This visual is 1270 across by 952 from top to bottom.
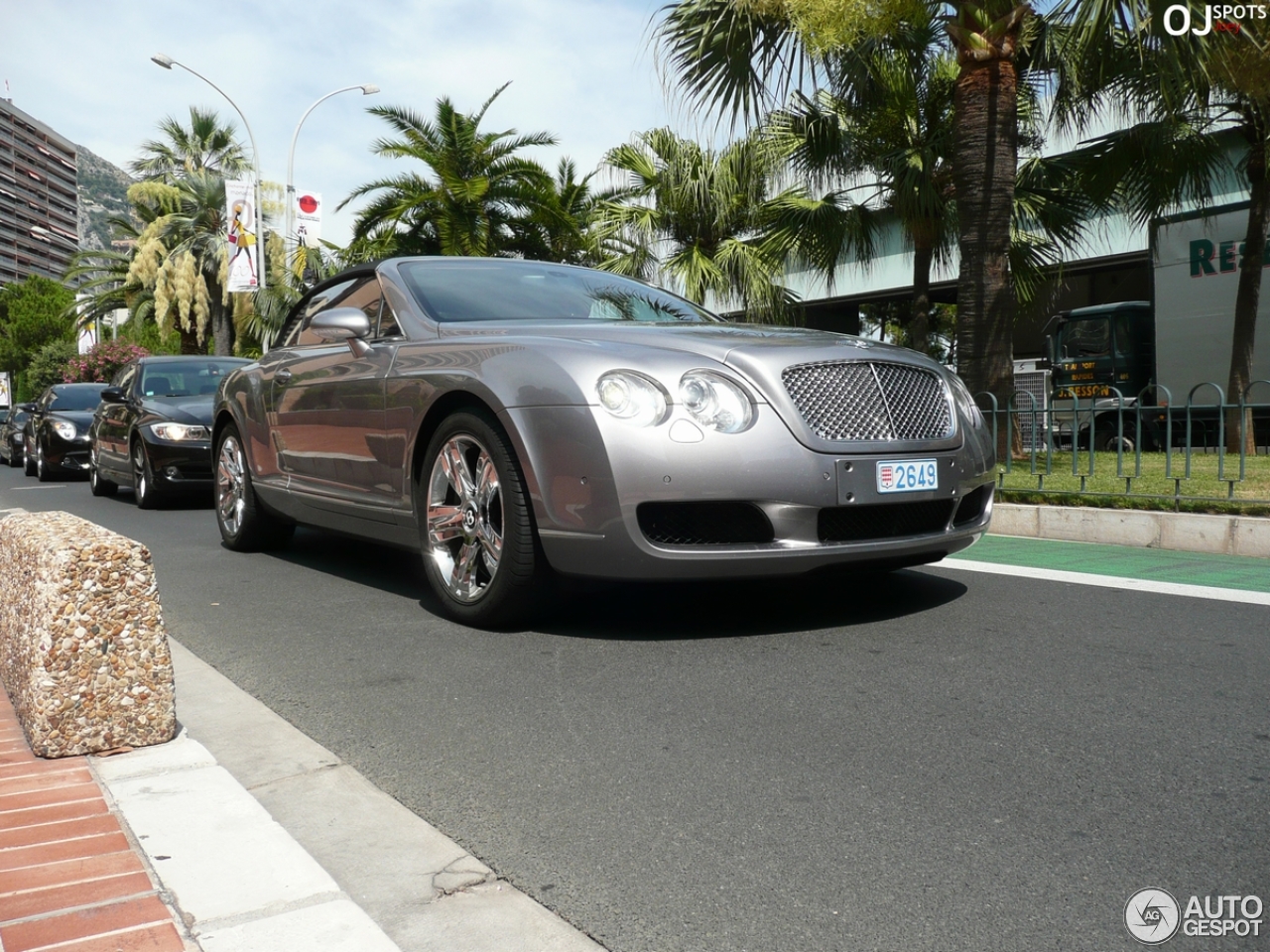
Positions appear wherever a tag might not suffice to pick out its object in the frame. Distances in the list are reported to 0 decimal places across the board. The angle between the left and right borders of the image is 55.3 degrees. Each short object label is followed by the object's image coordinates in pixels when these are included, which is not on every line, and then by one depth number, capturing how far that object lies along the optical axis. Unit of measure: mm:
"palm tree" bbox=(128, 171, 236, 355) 43031
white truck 14586
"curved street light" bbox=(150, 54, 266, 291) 27212
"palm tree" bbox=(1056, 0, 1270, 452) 8578
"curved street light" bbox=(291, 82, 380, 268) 28344
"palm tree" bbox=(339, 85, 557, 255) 24141
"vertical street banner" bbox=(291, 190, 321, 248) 28688
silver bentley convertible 4012
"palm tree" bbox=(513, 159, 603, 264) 24922
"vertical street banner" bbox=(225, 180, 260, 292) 26672
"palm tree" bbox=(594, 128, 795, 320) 21000
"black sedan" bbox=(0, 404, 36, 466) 22156
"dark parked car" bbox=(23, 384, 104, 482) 16172
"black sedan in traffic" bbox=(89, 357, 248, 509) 10578
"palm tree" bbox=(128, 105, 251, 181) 47688
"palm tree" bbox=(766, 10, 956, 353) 13445
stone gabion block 3072
